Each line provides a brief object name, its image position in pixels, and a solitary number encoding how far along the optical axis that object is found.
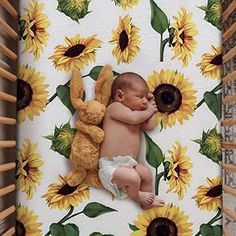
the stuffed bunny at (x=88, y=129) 1.33
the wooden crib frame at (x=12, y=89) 1.25
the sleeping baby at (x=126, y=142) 1.33
